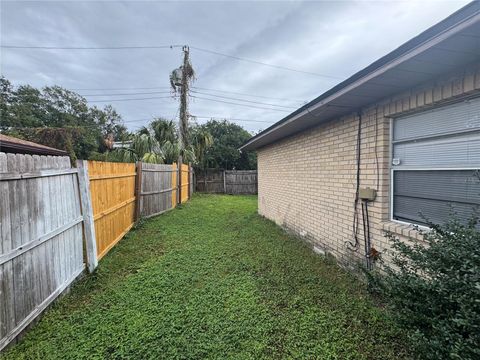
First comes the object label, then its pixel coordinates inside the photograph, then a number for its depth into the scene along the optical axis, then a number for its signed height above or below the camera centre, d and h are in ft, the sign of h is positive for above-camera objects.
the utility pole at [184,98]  51.44 +13.65
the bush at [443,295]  4.68 -2.83
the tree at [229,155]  66.23 +2.65
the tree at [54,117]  54.60 +17.45
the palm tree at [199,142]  58.49 +5.35
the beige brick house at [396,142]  7.07 +0.92
